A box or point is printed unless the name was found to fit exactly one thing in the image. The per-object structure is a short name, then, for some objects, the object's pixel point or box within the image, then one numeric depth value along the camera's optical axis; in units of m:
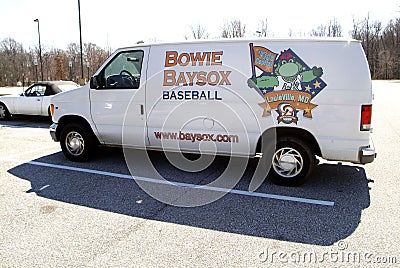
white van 4.46
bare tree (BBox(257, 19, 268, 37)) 37.97
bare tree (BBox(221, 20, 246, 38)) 37.94
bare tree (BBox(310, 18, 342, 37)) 59.37
